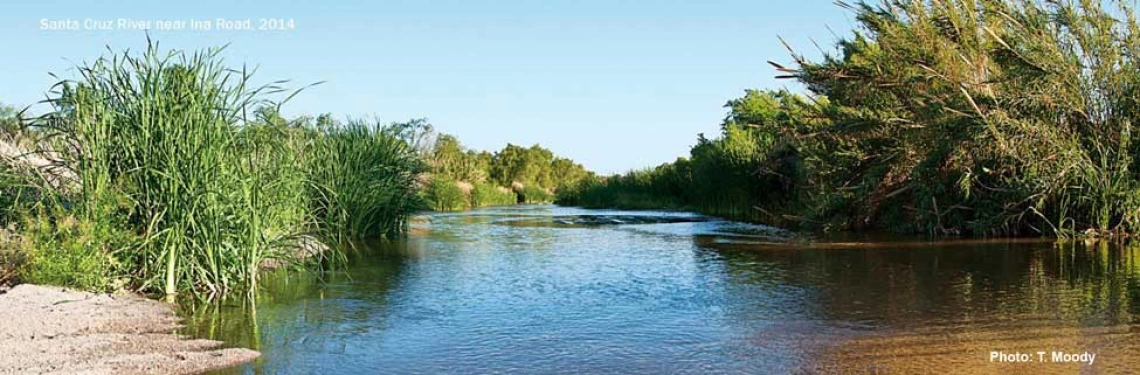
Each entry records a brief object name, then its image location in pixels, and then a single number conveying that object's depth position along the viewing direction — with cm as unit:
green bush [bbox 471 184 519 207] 4184
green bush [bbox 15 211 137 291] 670
